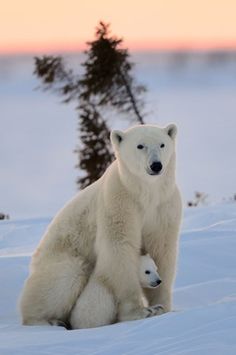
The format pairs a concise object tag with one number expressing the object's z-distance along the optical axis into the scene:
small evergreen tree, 43.87
